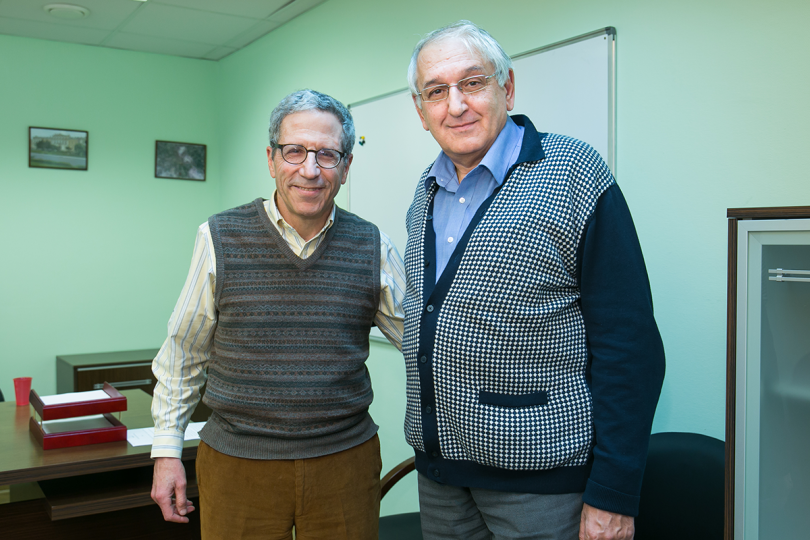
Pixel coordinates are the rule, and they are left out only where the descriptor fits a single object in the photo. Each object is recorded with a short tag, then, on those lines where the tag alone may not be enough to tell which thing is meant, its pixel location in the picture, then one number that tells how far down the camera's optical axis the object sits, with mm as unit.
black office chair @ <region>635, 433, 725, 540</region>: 1627
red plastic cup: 2652
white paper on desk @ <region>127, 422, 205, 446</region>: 2113
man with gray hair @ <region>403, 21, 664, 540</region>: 1153
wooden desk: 1878
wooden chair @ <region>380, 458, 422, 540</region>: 2072
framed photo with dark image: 4773
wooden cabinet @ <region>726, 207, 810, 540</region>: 1203
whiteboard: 2104
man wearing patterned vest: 1439
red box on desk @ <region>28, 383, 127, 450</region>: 2027
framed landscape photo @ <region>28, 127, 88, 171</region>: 4336
